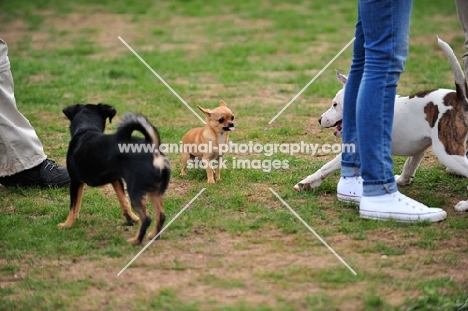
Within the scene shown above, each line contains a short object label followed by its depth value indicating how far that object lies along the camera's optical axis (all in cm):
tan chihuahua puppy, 1133
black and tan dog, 838
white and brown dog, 947
